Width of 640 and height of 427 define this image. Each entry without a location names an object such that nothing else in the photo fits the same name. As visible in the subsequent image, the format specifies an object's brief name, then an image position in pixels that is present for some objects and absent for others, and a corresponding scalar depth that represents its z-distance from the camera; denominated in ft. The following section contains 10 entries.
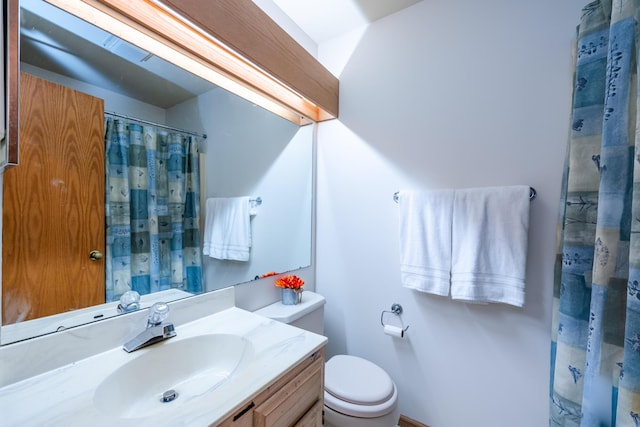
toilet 3.81
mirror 2.60
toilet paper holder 5.03
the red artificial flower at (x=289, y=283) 5.02
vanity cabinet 2.34
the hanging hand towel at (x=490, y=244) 3.83
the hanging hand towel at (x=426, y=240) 4.43
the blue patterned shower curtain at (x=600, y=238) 2.41
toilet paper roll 4.77
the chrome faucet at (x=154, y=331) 2.94
